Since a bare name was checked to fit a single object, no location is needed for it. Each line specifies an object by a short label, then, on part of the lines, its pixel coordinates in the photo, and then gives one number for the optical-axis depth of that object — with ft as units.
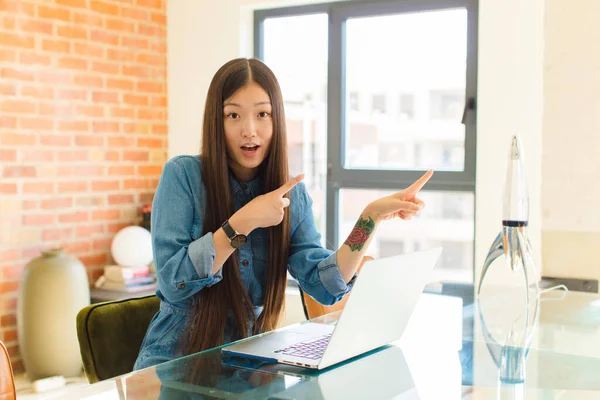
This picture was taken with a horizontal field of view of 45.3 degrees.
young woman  5.37
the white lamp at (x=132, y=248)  13.10
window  12.31
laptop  4.03
